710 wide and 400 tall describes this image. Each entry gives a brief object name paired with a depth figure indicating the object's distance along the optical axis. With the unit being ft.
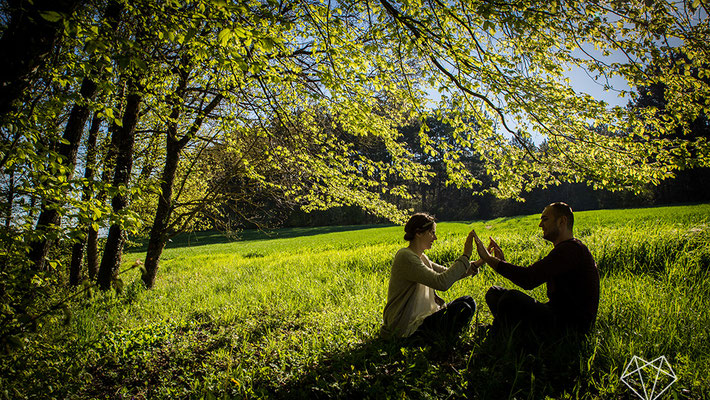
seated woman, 11.32
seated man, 9.62
